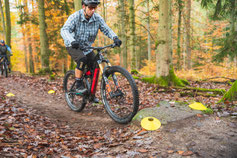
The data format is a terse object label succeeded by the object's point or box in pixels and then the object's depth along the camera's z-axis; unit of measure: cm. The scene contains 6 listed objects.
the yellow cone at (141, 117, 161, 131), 264
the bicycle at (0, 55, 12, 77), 1027
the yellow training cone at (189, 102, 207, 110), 314
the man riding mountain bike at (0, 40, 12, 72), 1053
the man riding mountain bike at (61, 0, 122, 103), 351
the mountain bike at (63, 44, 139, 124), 305
